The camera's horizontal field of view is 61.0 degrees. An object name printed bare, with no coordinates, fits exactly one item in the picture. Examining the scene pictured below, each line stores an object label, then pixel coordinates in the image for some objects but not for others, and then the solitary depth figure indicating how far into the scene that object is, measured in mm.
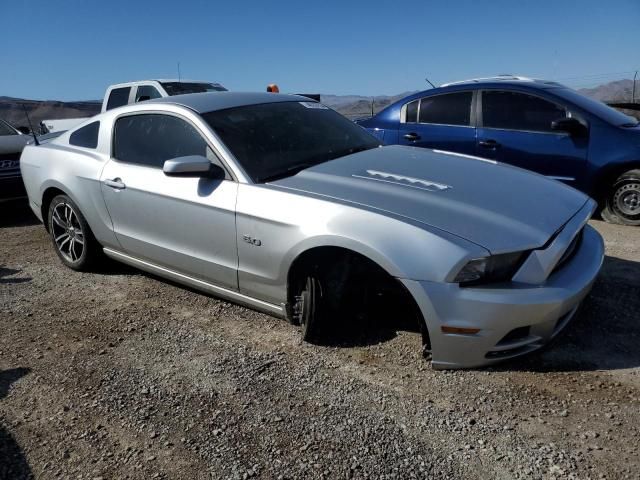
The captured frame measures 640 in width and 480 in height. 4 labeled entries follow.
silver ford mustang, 2658
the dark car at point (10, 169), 6824
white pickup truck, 9289
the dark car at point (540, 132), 5594
